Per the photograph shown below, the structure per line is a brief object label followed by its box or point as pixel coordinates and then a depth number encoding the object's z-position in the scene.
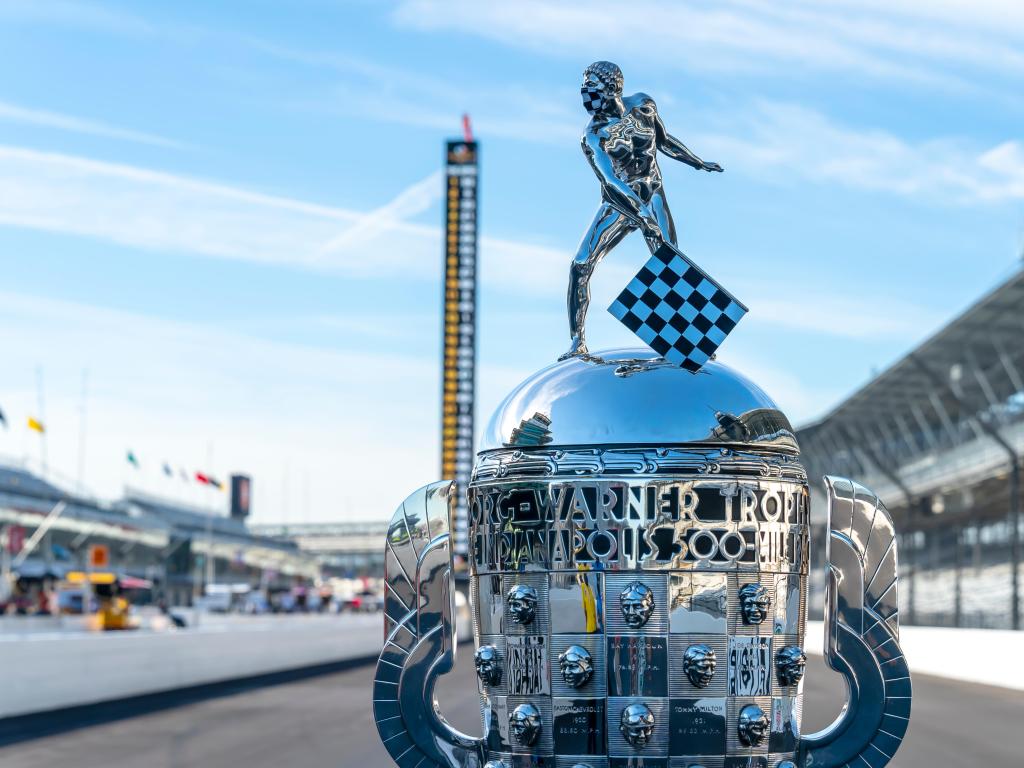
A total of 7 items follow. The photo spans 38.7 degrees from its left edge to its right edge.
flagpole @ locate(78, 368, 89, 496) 81.19
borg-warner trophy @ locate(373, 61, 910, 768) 4.80
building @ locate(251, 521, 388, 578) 149.38
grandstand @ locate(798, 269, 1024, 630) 38.22
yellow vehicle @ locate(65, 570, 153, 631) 32.22
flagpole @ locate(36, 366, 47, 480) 71.59
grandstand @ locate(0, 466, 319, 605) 77.75
